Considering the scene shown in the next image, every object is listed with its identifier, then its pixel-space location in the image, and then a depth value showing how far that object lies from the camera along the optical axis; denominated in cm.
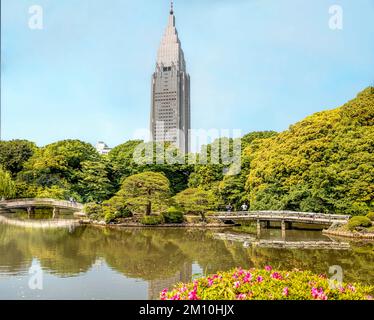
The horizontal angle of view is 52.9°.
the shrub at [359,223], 2183
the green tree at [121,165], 3818
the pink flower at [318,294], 500
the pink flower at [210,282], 555
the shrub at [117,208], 2792
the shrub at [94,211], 2881
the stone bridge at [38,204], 3297
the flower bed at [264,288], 508
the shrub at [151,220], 2750
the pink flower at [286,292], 508
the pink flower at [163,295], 538
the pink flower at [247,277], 560
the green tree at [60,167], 3881
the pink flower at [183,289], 544
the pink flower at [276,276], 575
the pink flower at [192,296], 504
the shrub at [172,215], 2848
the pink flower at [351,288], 546
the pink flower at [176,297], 518
